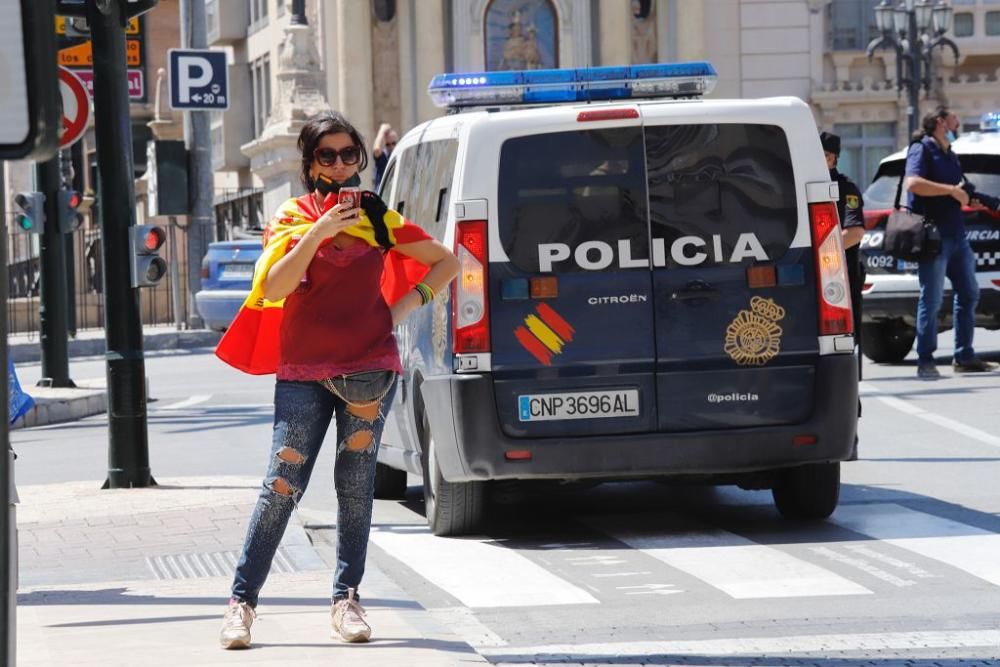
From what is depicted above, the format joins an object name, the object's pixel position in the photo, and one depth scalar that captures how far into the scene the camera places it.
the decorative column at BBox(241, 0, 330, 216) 50.75
